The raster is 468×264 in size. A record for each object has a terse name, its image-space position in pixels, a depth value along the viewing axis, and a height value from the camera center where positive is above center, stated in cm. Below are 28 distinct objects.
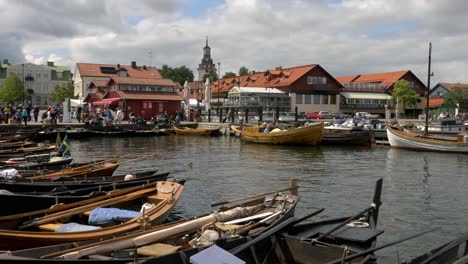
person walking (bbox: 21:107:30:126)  4138 -62
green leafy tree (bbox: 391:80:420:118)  7725 +266
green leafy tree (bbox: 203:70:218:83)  11930 +853
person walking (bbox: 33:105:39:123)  4844 -61
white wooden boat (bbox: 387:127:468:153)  3266 -231
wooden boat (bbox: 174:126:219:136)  4697 -224
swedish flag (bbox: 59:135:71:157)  2162 -187
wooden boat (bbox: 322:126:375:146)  3819 -232
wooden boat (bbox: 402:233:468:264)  709 -222
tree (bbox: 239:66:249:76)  13375 +1095
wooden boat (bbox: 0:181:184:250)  838 -232
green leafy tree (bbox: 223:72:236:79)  13221 +971
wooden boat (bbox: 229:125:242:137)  4519 -205
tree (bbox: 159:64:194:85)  13050 +983
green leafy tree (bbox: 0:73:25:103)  9488 +359
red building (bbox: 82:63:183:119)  5762 +147
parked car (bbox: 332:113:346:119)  6345 -83
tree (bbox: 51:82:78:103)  9294 +297
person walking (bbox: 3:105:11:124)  4465 -58
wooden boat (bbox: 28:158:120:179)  1625 -222
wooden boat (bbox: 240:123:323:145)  3725 -218
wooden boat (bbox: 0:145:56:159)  2311 -219
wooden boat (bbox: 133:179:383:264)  817 -245
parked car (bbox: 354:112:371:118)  6235 -79
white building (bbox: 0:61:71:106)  12244 +766
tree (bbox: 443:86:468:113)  8286 +167
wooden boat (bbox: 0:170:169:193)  1316 -220
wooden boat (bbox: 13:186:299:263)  752 -228
